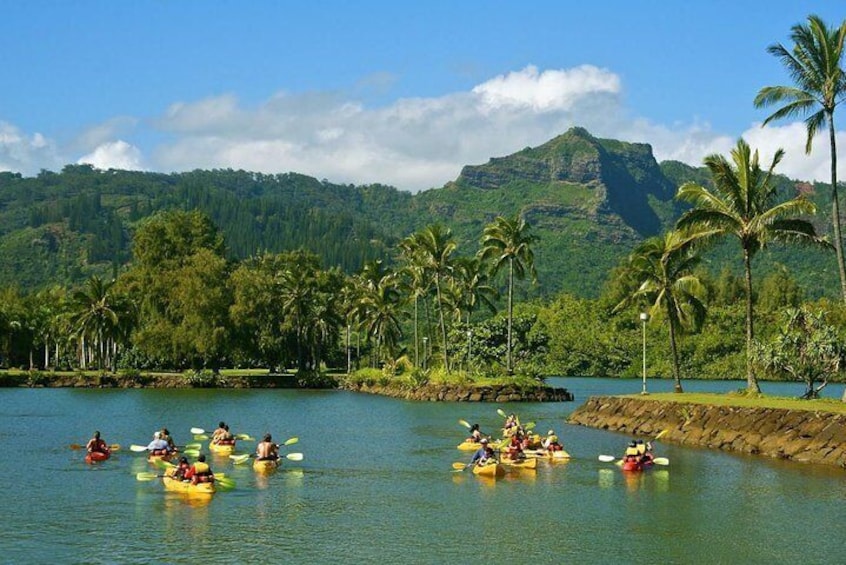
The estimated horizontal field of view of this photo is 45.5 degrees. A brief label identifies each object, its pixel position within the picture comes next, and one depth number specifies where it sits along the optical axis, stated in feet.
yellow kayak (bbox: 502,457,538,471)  150.41
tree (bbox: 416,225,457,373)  312.91
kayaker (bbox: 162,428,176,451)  155.63
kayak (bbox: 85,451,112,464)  152.56
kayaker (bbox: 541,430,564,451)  160.35
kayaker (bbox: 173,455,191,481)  124.64
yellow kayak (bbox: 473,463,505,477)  141.08
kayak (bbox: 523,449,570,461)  158.40
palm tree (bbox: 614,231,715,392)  226.38
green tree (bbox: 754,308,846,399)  182.91
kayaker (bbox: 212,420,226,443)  170.19
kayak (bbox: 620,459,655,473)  146.00
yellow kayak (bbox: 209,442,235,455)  166.30
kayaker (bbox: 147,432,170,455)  152.90
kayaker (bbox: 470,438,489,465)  142.51
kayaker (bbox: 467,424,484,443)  168.66
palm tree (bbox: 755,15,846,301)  162.71
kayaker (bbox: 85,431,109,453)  153.69
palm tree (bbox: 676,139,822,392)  178.09
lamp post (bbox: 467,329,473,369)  354.33
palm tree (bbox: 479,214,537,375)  297.33
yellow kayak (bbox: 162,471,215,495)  121.49
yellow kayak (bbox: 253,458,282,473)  145.83
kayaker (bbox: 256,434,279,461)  148.66
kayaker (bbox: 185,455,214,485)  122.42
